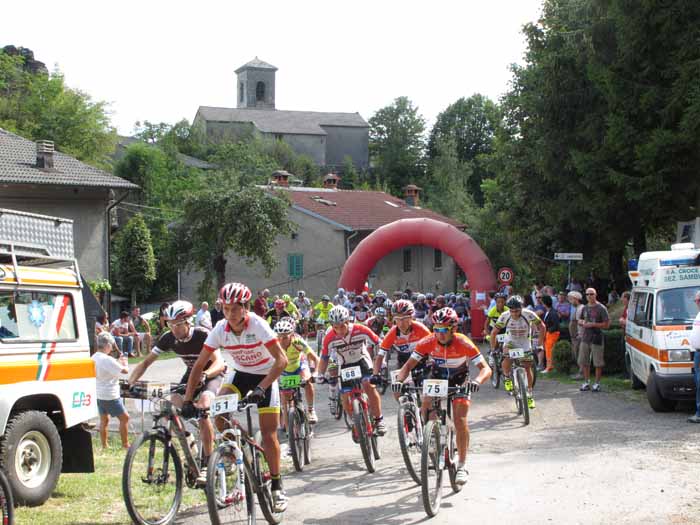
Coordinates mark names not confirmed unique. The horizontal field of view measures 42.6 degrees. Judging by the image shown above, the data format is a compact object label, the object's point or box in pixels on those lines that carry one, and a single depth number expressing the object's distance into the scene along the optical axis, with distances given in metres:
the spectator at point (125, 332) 27.67
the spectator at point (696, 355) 12.83
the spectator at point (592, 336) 16.77
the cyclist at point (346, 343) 11.55
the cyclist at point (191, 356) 8.12
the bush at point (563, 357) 20.22
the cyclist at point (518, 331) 14.70
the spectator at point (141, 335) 29.86
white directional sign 24.34
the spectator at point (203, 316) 25.33
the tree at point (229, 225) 45.75
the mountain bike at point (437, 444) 8.05
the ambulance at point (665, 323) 13.66
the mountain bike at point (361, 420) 10.25
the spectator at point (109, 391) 12.34
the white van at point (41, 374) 8.24
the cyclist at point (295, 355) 11.81
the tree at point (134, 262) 56.69
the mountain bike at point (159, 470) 7.10
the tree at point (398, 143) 105.75
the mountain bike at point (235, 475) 6.86
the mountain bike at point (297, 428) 10.67
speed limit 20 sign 31.41
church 111.25
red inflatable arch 31.31
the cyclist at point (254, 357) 7.59
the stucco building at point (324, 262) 53.00
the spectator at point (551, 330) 20.72
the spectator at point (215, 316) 30.04
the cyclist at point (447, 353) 9.45
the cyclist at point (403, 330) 11.21
